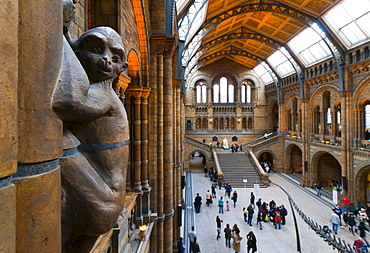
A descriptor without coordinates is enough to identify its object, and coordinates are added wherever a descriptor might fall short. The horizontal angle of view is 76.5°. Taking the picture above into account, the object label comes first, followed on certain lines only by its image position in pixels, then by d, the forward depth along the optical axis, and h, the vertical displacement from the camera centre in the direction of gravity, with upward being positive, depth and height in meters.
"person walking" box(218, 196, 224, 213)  13.35 -4.45
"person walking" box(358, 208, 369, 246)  10.57 -4.46
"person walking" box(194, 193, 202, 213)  13.49 -4.41
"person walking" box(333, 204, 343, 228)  11.90 -4.31
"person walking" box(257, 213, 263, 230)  11.55 -4.52
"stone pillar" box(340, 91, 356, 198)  15.08 -0.79
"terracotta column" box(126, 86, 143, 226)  5.45 -0.38
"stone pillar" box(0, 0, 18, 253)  0.62 +0.02
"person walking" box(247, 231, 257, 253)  8.72 -4.35
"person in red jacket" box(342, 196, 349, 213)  14.02 -4.55
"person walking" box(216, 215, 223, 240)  10.65 -4.43
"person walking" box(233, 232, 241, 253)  8.98 -4.45
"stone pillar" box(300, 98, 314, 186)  20.23 -0.52
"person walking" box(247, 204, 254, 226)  11.66 -4.24
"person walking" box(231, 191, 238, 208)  14.41 -4.35
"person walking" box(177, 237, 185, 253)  8.45 -4.34
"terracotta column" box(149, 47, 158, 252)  6.50 -0.54
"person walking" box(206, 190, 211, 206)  14.91 -4.50
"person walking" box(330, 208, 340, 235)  10.98 -4.43
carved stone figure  0.94 -0.06
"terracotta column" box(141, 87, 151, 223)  5.65 -0.79
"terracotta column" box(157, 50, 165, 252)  6.66 -0.81
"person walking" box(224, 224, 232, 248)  9.67 -4.44
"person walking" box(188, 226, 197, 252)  8.97 -4.20
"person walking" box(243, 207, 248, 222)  12.18 -4.55
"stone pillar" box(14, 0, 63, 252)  0.72 +0.00
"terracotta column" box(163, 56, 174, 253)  6.99 -0.35
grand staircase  20.07 -3.94
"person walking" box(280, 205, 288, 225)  11.82 -4.37
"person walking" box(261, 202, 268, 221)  12.07 -4.30
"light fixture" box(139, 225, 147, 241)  4.82 -2.18
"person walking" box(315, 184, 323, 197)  17.16 -4.61
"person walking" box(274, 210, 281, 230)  11.41 -4.57
